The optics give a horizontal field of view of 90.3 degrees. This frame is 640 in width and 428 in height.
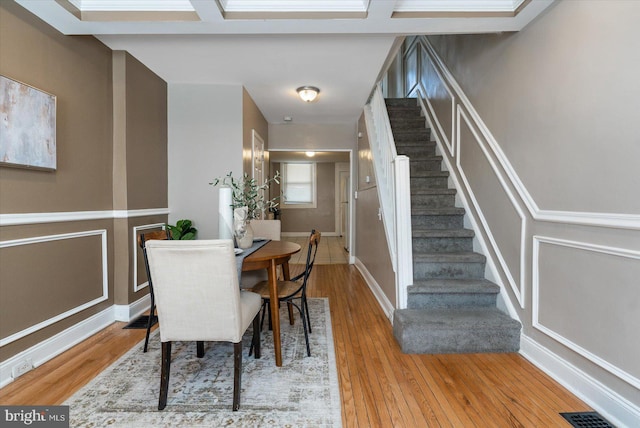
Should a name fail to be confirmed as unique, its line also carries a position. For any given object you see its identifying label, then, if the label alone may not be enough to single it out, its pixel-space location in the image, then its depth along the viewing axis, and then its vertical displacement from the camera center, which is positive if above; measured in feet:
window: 31.91 +2.14
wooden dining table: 6.52 -1.28
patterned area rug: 5.17 -3.46
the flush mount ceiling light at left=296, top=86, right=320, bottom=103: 12.04 +4.29
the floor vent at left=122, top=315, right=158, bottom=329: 9.10 -3.45
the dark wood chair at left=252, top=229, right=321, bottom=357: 7.33 -2.05
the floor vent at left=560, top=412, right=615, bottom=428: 5.09 -3.51
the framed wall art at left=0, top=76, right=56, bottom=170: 6.00 +1.60
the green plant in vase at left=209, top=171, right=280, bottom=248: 7.77 -0.25
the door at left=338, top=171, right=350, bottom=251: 31.29 +1.41
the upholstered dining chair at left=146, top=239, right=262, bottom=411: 5.02 -1.48
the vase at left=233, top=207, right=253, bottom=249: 7.75 -0.56
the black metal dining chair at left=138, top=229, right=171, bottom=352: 7.07 -0.81
